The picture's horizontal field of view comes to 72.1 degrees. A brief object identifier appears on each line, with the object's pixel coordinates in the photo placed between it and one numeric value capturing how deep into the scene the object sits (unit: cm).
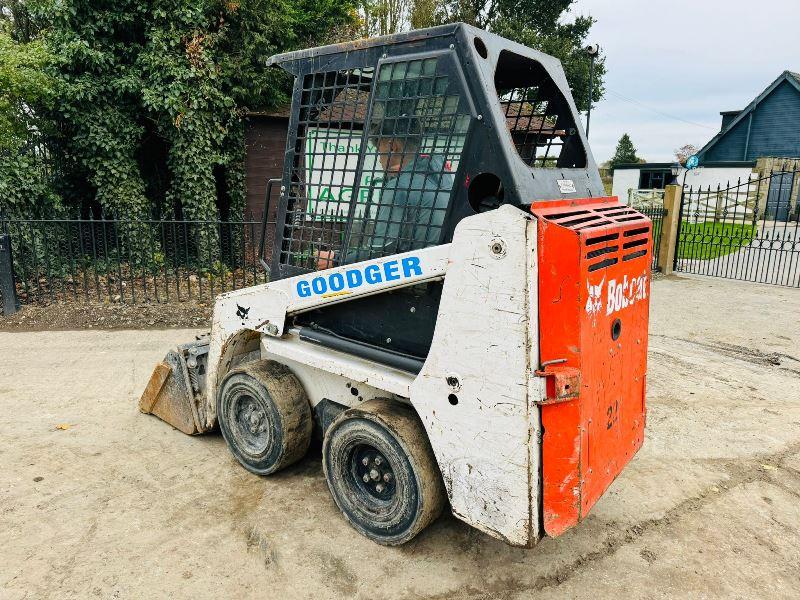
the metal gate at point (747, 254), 1089
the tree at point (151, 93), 866
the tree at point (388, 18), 1990
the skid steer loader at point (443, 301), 229
